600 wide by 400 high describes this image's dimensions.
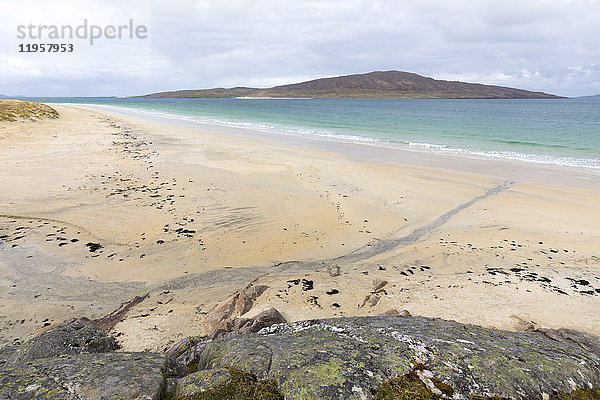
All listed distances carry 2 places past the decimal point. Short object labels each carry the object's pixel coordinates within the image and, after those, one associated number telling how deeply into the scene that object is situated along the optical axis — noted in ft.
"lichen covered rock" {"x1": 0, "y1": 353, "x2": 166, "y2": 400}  8.33
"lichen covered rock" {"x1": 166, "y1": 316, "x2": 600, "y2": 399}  9.17
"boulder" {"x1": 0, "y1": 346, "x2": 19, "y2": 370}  12.38
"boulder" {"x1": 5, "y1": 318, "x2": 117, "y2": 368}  11.91
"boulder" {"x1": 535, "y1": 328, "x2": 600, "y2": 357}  14.59
